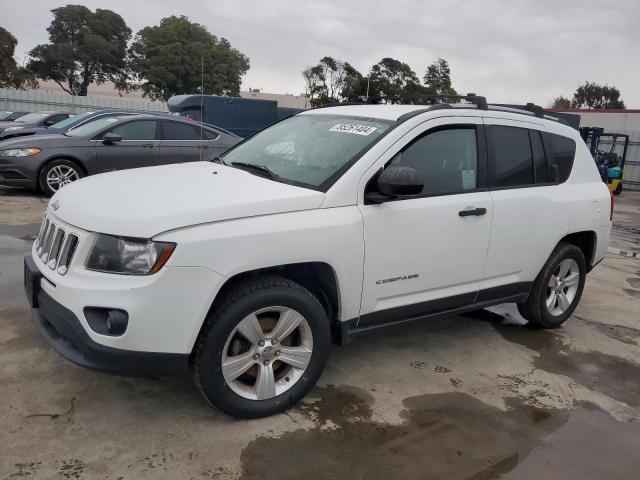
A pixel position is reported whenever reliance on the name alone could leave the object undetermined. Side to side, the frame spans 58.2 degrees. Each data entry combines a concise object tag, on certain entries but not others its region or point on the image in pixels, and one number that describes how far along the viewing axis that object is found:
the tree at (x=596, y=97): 70.25
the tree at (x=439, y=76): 49.08
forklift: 19.55
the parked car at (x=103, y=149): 9.11
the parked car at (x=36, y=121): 13.85
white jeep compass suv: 2.76
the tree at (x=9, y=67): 42.81
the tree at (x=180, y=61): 47.53
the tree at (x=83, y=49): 51.19
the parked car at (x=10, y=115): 19.57
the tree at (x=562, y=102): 75.91
